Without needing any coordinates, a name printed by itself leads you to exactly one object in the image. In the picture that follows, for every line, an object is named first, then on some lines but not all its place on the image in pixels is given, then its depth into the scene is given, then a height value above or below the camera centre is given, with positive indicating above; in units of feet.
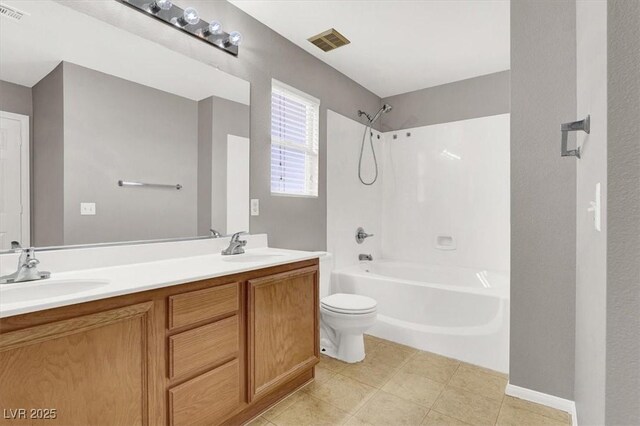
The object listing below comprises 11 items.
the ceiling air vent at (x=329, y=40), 8.02 +4.57
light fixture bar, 5.53 +3.65
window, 8.13 +1.94
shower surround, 7.88 -0.40
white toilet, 7.12 -2.65
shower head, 11.48 +3.81
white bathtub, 7.14 -2.59
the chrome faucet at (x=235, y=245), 6.52 -0.75
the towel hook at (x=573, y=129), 3.17 +0.93
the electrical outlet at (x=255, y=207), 7.37 +0.09
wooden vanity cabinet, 3.03 -1.79
